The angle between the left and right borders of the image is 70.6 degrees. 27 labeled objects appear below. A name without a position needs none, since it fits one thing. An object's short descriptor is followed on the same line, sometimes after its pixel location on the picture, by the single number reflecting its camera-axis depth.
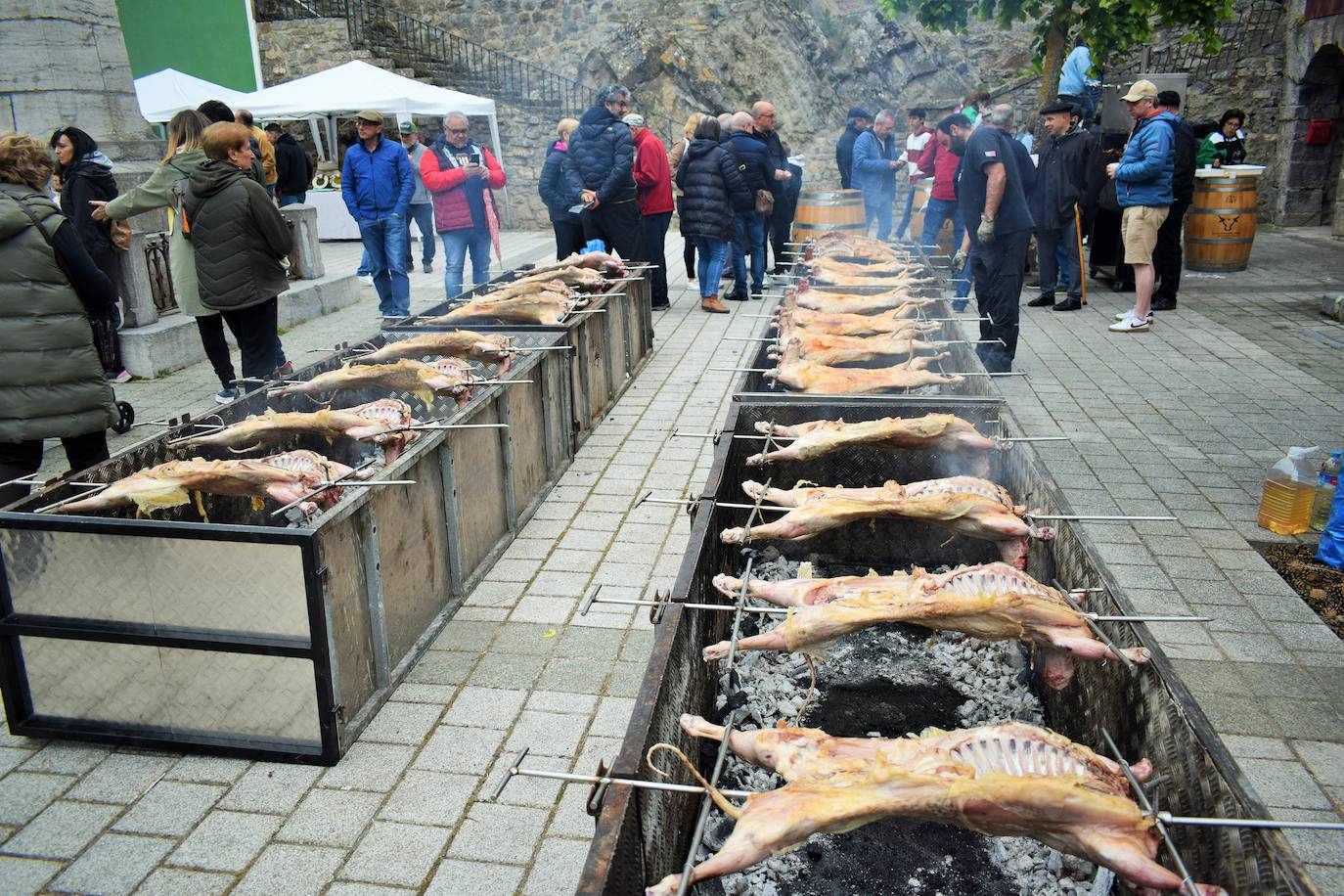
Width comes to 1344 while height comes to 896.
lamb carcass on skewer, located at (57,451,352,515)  3.77
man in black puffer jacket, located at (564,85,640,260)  9.81
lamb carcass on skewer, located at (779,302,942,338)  6.06
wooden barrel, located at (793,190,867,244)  11.45
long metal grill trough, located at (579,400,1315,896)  2.09
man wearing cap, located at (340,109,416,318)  9.68
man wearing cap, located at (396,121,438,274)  12.48
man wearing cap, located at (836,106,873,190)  13.04
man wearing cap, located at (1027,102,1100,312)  10.76
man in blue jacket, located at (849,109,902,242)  13.24
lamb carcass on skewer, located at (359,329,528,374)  5.68
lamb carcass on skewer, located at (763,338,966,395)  4.96
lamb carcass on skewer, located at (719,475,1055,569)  3.53
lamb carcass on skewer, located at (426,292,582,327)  6.77
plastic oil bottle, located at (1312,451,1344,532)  5.56
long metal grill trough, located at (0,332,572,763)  3.52
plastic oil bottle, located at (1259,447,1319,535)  5.39
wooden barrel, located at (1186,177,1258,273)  12.54
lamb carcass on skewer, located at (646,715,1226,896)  2.14
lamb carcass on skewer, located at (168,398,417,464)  4.45
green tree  13.05
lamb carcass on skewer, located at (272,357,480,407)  5.07
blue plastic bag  5.08
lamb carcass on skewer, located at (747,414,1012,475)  4.16
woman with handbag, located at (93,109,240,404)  6.74
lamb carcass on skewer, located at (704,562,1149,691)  2.87
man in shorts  9.77
